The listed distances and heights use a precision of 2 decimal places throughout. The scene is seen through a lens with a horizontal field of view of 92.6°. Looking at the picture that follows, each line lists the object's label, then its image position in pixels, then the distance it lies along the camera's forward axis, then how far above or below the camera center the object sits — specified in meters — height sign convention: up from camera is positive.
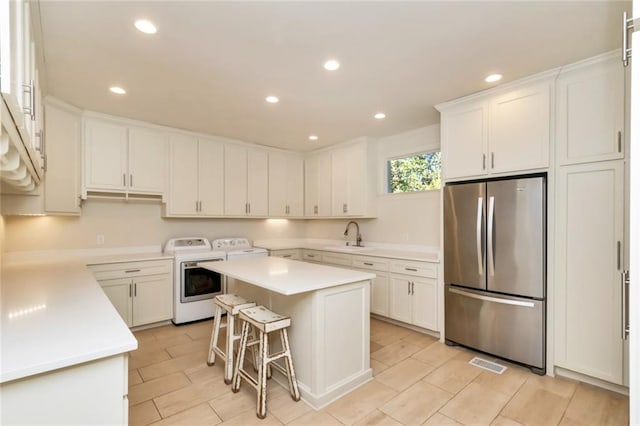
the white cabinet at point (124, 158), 3.43 +0.64
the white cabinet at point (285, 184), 5.03 +0.47
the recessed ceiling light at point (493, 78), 2.57 +1.15
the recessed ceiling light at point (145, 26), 1.83 +1.14
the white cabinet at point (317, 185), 4.97 +0.46
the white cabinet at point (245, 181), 4.53 +0.47
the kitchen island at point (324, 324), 2.17 -0.84
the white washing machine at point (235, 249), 4.21 -0.56
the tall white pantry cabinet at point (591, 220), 2.25 -0.05
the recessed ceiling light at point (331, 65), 2.31 +1.14
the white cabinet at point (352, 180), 4.43 +0.48
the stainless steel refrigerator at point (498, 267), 2.57 -0.50
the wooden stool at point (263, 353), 2.08 -1.03
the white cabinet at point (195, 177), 4.02 +0.48
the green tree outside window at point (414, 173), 3.99 +0.55
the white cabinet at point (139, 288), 3.39 -0.89
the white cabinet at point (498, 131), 2.59 +0.76
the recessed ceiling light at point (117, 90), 2.74 +1.11
